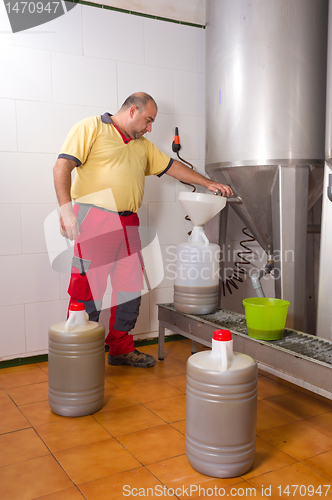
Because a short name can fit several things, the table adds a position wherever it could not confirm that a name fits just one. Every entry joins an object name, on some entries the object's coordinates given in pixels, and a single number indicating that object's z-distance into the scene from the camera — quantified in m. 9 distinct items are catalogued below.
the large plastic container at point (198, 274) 2.39
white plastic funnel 2.31
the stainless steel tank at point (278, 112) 2.21
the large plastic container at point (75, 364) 1.83
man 2.36
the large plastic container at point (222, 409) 1.36
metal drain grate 1.70
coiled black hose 3.23
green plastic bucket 1.84
